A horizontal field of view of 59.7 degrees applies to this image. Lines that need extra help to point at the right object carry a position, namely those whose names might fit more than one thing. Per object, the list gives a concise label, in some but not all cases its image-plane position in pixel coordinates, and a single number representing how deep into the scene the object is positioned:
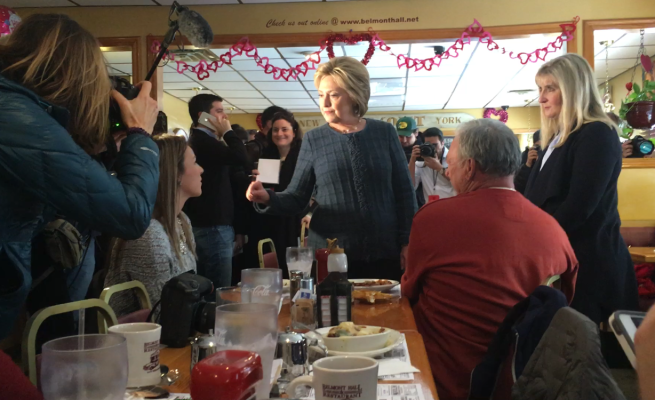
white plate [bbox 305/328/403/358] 1.16
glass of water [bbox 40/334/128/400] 0.73
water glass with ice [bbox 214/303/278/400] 0.90
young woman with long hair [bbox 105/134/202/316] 1.87
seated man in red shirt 1.61
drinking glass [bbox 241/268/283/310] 1.26
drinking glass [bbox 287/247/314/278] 2.12
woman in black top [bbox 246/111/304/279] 3.73
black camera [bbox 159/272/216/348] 1.27
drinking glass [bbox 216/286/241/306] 1.16
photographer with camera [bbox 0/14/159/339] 1.12
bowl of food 1.19
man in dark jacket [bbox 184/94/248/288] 3.32
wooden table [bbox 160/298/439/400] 1.04
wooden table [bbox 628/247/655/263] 3.70
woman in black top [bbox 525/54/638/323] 2.31
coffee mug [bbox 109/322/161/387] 1.01
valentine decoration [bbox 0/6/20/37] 4.53
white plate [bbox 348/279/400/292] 2.04
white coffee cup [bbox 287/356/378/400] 0.80
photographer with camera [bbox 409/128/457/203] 4.71
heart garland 4.81
